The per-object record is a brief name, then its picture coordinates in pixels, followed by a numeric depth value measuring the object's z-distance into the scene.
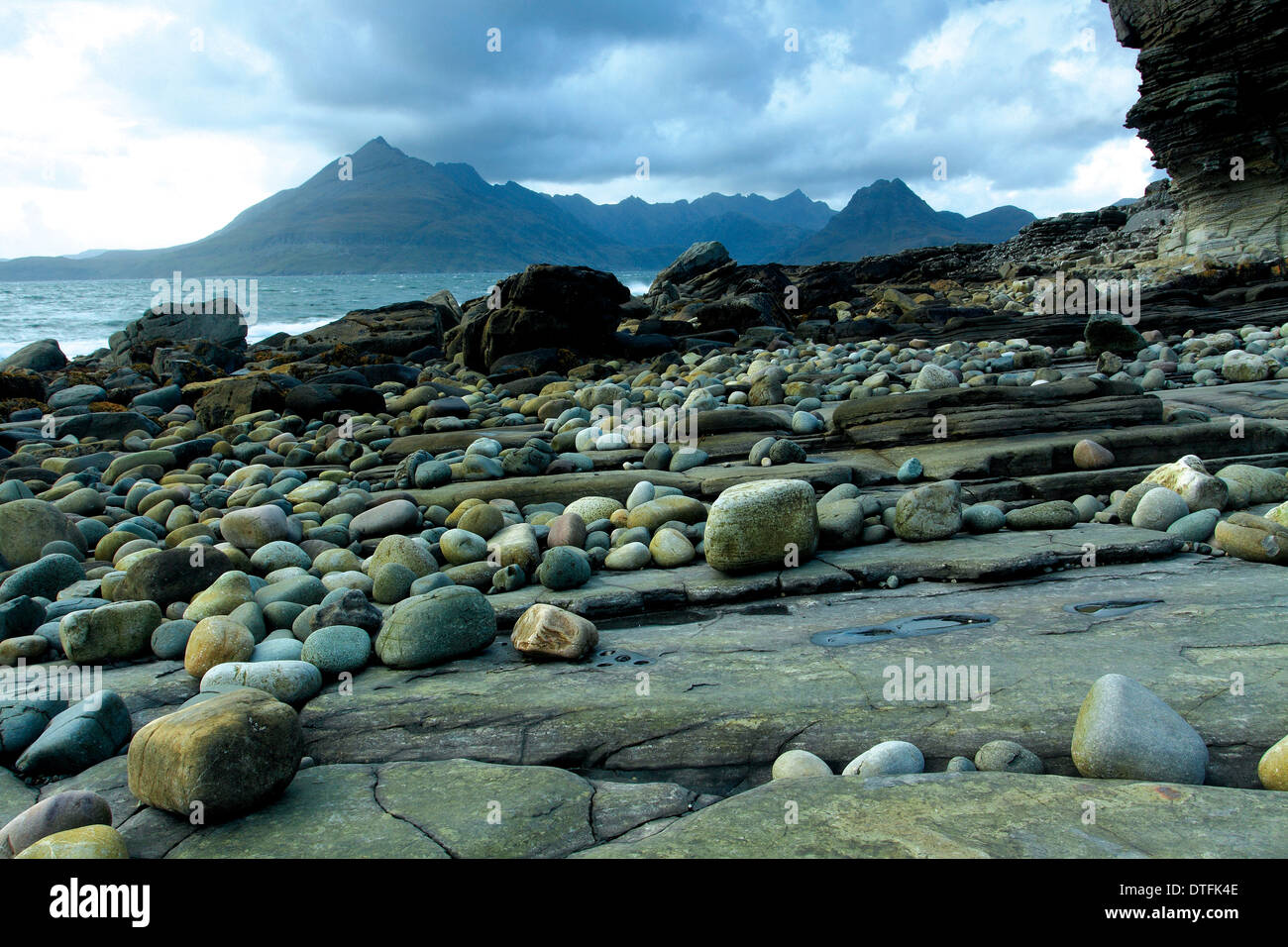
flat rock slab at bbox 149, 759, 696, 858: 1.89
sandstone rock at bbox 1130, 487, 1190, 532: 4.14
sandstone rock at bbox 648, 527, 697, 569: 4.24
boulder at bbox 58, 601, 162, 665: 3.34
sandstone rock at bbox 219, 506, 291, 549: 4.90
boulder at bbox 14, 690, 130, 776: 2.49
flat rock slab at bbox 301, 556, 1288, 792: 2.37
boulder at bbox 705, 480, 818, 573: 3.92
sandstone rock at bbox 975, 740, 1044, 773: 2.14
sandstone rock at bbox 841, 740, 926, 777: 2.15
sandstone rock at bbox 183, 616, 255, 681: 3.12
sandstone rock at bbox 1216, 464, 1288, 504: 4.47
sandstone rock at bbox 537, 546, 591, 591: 3.92
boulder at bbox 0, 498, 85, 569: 4.93
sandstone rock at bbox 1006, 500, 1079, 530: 4.36
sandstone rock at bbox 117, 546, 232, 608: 3.88
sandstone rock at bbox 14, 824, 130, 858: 1.77
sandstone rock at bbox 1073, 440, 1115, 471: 5.34
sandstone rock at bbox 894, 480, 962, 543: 4.29
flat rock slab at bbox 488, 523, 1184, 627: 3.76
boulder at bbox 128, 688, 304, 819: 2.00
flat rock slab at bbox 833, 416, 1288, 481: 5.41
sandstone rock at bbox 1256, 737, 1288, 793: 1.93
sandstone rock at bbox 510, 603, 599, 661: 3.13
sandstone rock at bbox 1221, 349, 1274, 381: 8.28
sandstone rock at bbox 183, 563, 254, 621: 3.62
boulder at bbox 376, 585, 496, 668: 3.11
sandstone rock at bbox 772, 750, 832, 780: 2.19
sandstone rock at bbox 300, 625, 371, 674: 3.06
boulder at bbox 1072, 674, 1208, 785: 2.03
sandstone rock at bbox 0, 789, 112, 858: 1.95
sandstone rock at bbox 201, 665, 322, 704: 2.84
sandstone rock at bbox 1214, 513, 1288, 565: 3.54
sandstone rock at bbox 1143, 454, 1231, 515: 4.30
